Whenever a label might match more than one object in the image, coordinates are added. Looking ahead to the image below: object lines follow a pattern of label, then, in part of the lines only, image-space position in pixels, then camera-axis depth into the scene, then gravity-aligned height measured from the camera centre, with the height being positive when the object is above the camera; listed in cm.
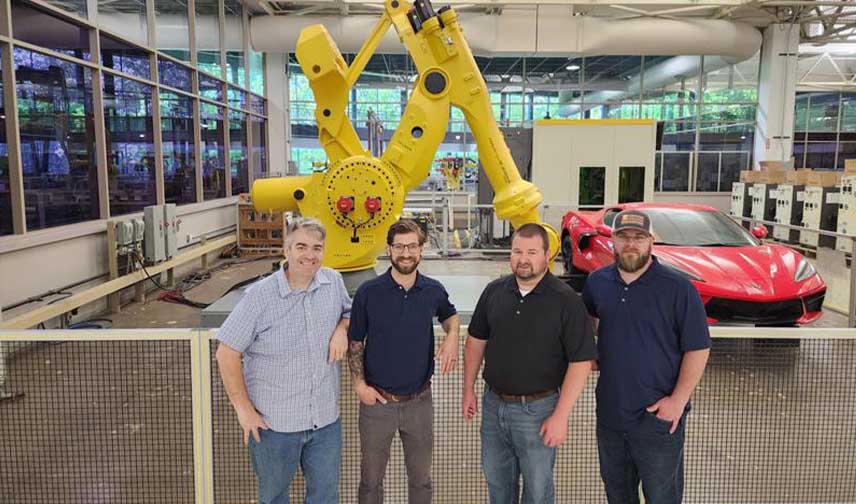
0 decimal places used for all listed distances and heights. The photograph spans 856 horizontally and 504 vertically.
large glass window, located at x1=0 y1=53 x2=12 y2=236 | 680 -13
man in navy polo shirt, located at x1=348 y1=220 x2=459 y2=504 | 270 -75
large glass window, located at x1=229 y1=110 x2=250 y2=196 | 1509 +83
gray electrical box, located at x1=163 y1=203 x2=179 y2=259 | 955 -74
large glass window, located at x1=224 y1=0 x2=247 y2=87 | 1468 +348
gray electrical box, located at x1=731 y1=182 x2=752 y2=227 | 1673 -35
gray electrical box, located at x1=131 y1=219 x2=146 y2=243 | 887 -67
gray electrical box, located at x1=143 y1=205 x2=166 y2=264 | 912 -75
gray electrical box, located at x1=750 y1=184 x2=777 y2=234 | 1562 -38
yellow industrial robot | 631 +46
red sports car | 580 -81
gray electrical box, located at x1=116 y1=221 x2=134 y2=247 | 856 -70
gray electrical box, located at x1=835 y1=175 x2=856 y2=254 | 1235 -48
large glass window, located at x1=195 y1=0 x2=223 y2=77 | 1282 +319
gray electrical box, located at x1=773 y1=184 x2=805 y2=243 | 1436 -54
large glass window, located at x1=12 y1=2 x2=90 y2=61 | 700 +189
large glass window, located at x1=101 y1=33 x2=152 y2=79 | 894 +197
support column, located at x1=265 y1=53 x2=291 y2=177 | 1809 +226
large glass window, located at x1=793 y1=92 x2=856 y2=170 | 2355 +194
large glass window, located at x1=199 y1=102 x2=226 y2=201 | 1319 +73
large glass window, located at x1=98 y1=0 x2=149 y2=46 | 888 +255
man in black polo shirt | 252 -72
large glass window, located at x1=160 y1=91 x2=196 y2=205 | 1123 +69
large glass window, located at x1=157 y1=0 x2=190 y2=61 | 1103 +291
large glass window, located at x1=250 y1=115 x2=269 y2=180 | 1720 +110
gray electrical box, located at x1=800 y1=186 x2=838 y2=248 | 1325 -56
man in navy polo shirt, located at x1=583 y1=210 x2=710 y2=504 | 254 -70
